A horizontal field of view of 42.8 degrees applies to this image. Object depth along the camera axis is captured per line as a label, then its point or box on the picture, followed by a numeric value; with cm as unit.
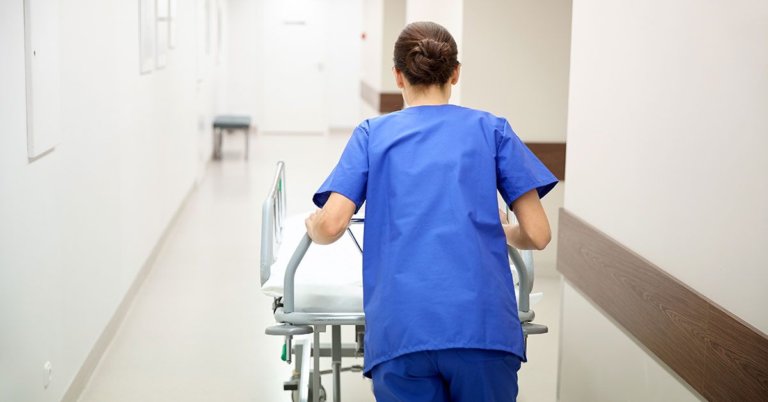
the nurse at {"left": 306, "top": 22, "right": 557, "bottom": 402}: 233
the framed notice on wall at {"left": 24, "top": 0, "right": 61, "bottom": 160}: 331
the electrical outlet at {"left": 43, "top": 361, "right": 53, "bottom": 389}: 359
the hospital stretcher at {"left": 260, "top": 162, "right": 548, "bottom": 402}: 289
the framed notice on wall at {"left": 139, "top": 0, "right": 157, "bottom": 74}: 613
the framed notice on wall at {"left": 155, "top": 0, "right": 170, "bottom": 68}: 699
